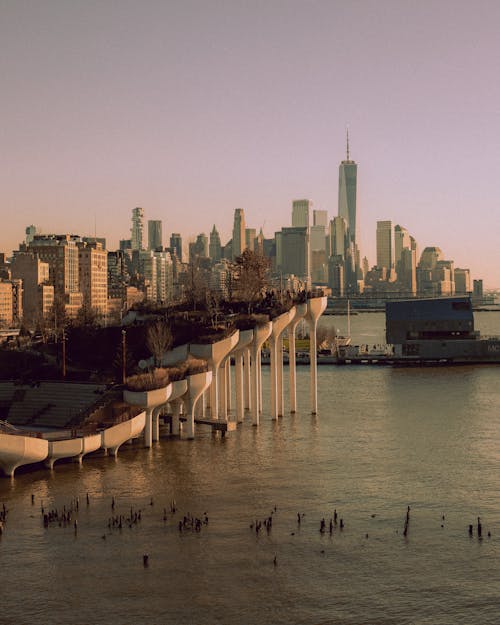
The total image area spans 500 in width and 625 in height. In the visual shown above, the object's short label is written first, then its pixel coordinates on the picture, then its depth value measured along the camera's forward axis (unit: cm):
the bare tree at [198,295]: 8018
